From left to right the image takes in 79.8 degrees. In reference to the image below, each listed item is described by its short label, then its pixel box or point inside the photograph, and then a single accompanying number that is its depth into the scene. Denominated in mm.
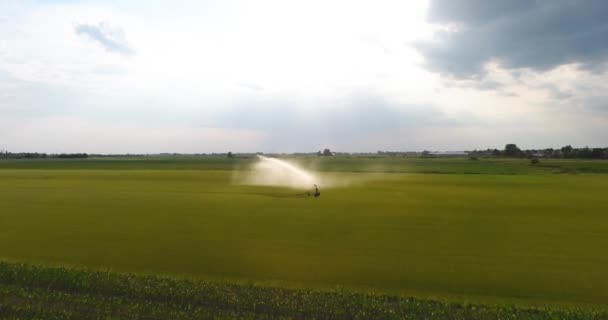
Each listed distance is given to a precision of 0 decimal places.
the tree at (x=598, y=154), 164812
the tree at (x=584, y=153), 172625
